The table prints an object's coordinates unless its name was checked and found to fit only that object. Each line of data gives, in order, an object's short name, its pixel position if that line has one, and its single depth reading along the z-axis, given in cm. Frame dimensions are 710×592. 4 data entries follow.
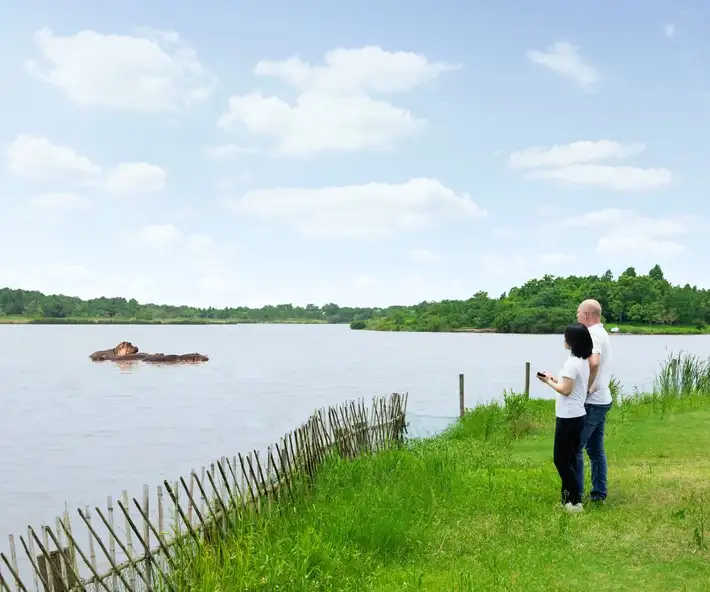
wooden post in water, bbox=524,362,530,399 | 2123
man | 757
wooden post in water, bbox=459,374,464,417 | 2083
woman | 738
